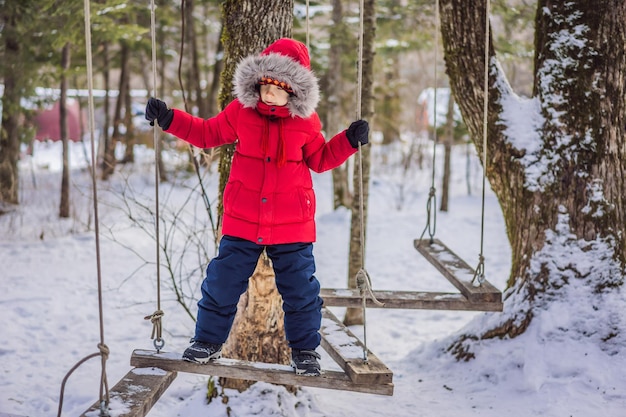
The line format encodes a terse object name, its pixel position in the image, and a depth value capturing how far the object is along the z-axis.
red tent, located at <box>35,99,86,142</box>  24.34
